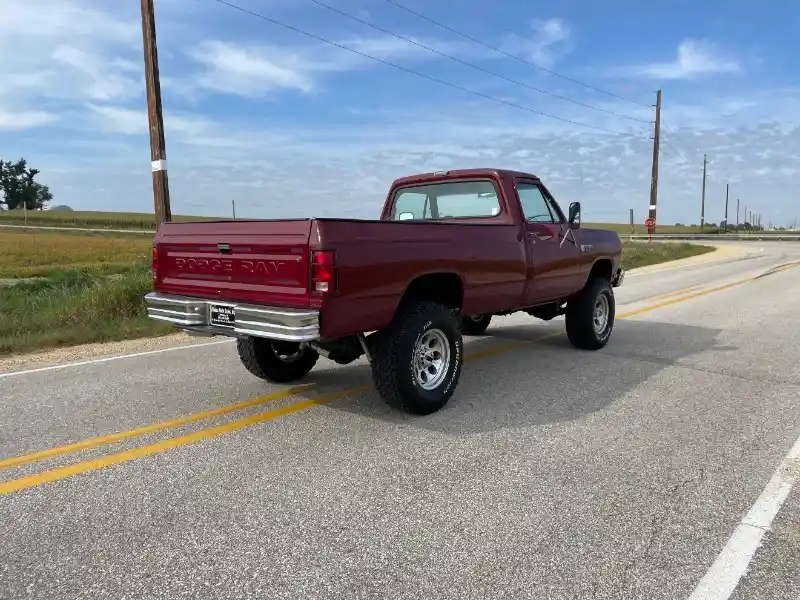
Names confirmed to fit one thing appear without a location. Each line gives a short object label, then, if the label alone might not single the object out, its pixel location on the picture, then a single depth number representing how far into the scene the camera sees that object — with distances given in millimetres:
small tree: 125000
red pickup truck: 4219
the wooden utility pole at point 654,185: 36938
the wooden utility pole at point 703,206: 74144
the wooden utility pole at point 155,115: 11289
